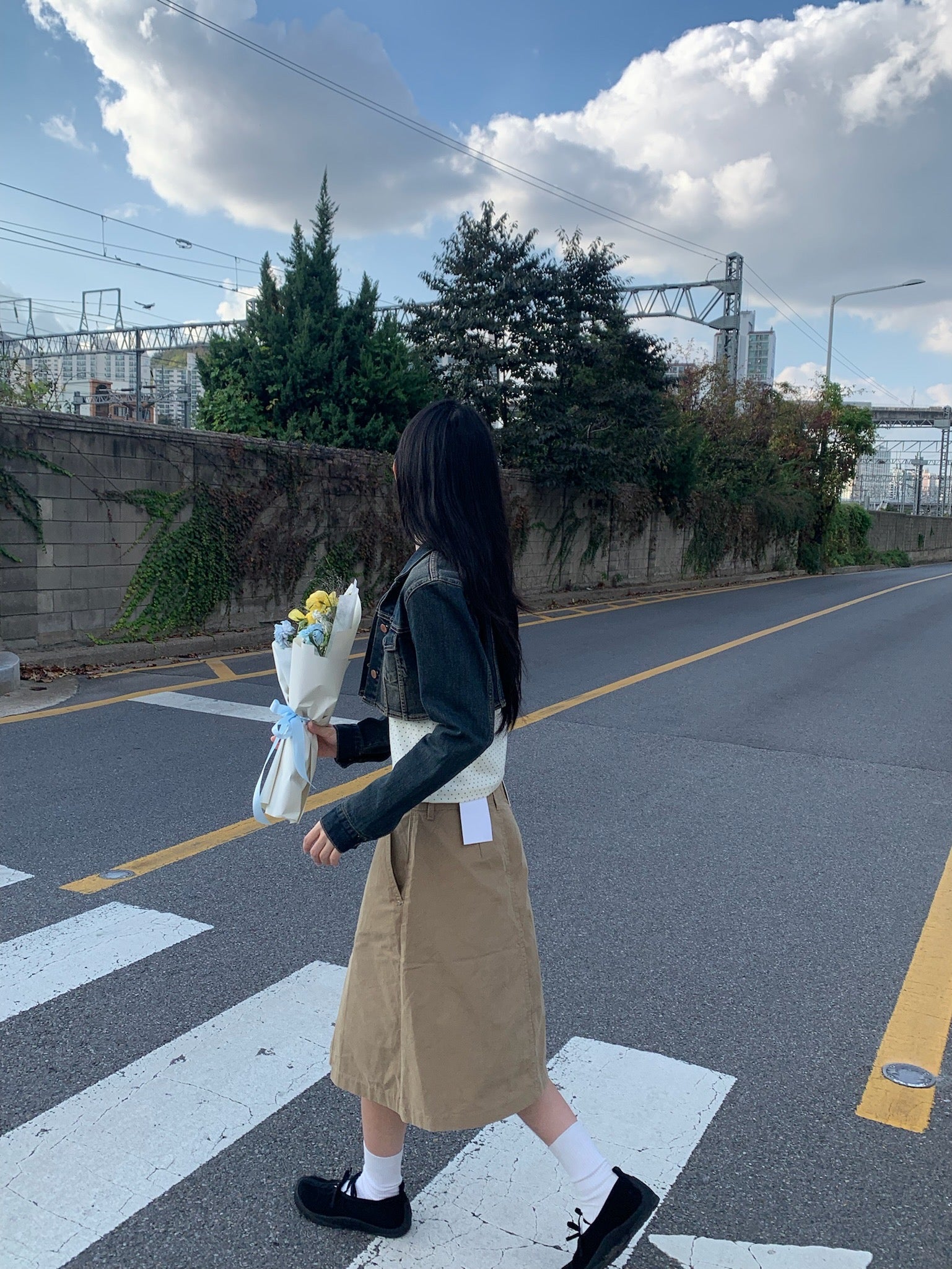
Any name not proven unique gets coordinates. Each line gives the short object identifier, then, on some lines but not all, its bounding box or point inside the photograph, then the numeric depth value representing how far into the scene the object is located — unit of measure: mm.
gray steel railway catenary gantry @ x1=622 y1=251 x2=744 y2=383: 31391
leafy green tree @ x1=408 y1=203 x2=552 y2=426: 18375
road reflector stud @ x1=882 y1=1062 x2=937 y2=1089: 2992
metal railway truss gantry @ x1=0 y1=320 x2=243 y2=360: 41375
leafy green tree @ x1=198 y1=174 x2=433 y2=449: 17344
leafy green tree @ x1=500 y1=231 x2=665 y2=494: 18453
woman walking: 2064
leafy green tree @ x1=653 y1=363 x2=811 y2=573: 24359
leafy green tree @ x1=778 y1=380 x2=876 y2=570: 32750
